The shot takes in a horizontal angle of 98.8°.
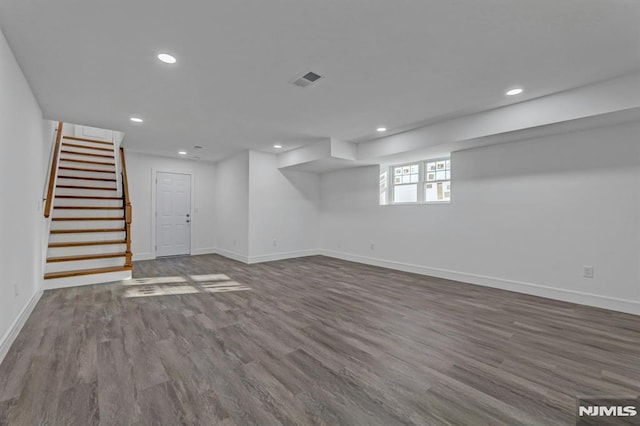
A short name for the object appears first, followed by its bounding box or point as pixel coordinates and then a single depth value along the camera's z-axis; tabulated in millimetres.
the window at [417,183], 5117
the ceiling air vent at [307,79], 2857
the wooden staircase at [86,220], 4320
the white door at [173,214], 6875
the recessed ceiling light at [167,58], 2492
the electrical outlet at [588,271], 3465
